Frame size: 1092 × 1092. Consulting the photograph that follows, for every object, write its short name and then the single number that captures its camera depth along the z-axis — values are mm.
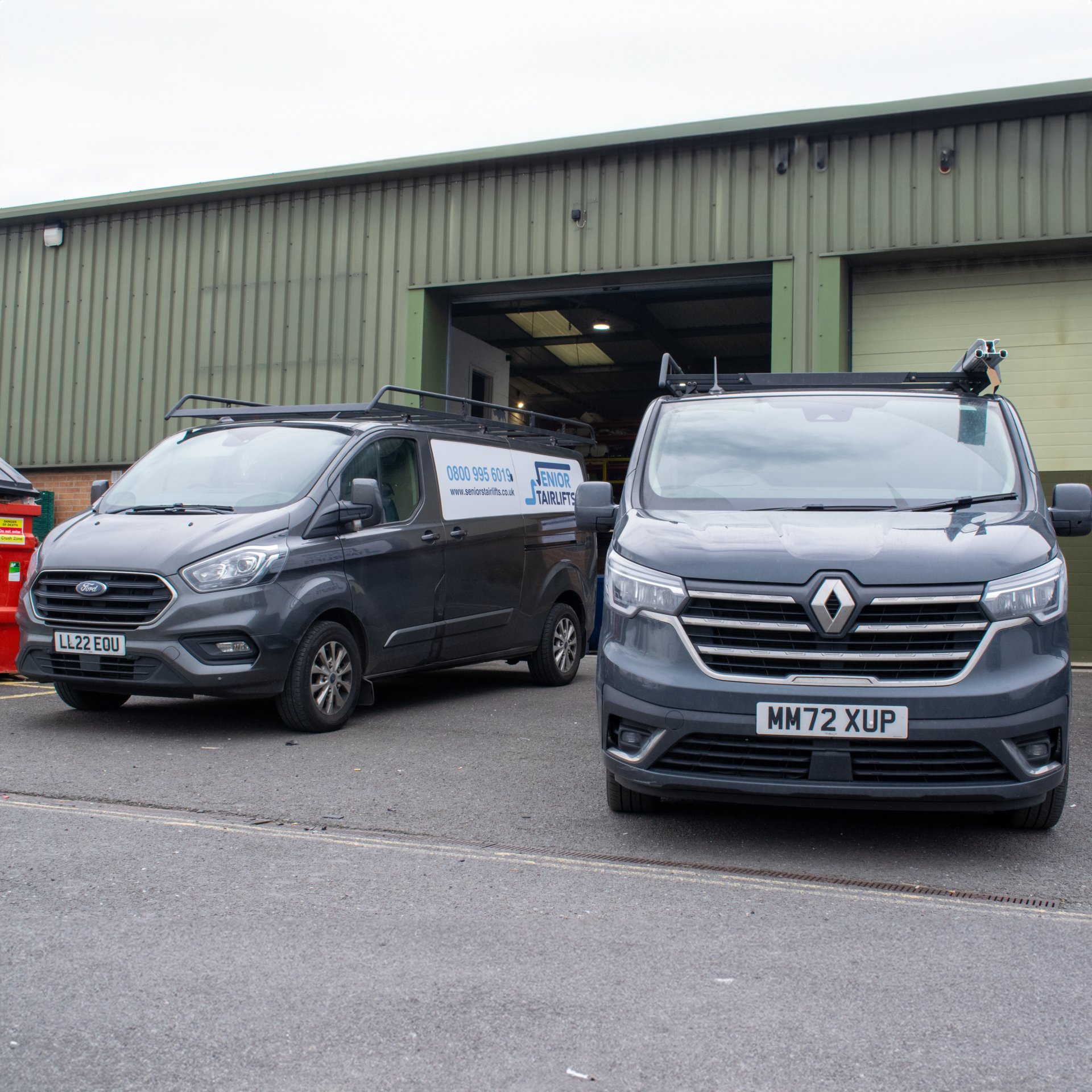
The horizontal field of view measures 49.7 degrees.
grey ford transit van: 6598
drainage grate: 3967
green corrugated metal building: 12531
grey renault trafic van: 4223
